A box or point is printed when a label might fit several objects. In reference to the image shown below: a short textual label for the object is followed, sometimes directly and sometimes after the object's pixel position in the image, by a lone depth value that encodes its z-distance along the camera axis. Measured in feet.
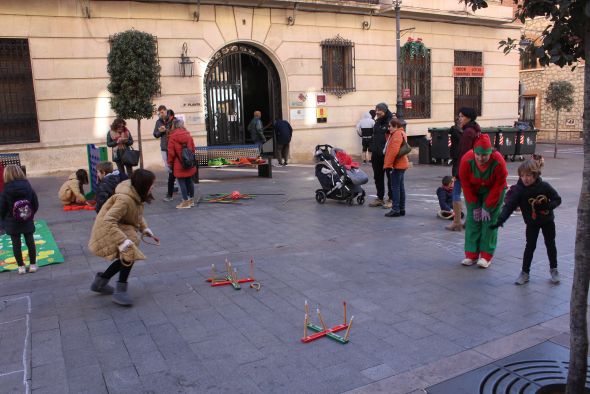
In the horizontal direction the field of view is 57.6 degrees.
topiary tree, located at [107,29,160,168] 37.73
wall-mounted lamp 51.90
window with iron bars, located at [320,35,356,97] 61.36
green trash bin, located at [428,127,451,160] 58.80
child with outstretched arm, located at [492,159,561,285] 17.78
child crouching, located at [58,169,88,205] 34.09
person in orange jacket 29.19
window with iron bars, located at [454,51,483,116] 73.97
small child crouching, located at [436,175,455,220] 29.04
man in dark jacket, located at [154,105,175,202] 36.32
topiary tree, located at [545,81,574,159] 70.54
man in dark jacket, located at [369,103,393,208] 31.78
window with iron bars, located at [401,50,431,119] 68.60
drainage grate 11.64
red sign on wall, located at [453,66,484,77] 73.09
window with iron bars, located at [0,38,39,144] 45.11
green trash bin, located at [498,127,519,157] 61.52
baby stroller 33.53
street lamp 58.49
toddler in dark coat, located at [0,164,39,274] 20.13
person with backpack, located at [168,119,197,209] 32.27
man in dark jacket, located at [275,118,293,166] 57.00
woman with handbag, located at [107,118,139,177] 35.53
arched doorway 56.70
